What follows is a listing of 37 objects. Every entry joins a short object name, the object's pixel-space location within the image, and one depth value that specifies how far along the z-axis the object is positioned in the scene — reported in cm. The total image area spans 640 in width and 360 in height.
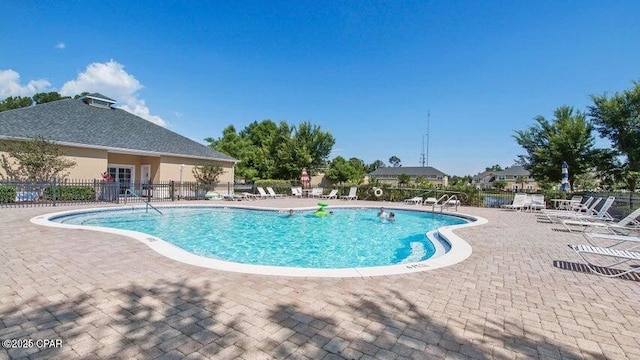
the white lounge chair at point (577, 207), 1072
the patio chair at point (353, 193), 2262
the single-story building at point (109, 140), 1684
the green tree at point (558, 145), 2219
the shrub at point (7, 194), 1267
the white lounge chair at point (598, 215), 994
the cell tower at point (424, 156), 5860
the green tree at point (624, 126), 2036
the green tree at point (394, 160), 14196
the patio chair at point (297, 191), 2488
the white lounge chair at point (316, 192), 2470
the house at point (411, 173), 7006
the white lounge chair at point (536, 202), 1569
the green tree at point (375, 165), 9989
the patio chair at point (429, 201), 1915
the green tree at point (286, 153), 3528
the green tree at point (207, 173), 2244
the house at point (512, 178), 6925
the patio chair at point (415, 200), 1928
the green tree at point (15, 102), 4222
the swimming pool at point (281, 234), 748
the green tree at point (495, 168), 10700
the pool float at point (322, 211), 1477
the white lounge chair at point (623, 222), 662
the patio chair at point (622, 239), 479
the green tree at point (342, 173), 4097
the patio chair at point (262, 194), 2291
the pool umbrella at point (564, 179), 1667
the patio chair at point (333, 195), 2370
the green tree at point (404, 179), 5856
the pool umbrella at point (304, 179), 2525
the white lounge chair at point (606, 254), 484
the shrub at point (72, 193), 1410
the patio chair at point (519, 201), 1600
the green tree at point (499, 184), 7090
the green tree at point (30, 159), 1448
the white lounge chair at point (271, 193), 2355
